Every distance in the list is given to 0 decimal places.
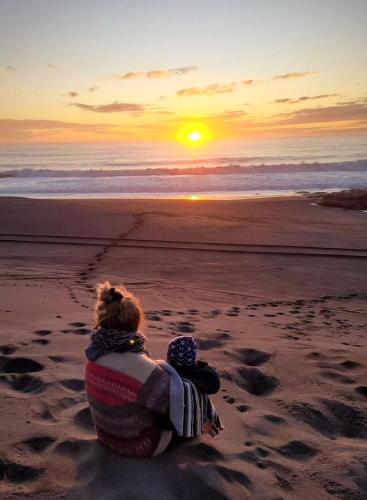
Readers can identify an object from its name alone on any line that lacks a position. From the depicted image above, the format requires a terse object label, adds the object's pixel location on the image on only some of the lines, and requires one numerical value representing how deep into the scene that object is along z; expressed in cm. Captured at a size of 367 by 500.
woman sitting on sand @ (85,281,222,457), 277
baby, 293
